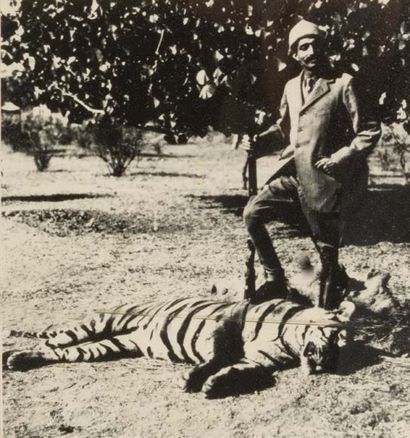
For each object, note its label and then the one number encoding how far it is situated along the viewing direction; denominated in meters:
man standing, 3.68
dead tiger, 3.61
